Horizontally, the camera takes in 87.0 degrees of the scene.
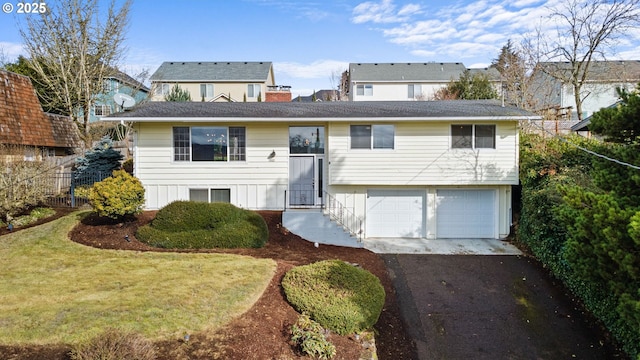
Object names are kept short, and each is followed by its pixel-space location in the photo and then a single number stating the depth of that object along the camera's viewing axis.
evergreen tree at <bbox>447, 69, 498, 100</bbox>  25.02
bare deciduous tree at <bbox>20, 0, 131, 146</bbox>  17.80
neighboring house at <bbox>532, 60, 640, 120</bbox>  21.69
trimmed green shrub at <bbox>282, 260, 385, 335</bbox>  5.36
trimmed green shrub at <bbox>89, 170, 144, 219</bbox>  8.98
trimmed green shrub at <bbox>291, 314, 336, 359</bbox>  4.57
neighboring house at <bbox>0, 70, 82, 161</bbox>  14.56
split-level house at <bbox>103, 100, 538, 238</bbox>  11.34
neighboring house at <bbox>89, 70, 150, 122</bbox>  20.82
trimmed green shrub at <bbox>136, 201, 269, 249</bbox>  8.73
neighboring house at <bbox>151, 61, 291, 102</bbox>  34.41
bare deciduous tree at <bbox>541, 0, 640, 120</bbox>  18.19
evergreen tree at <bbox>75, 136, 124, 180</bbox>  14.80
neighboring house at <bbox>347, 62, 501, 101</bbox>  35.16
